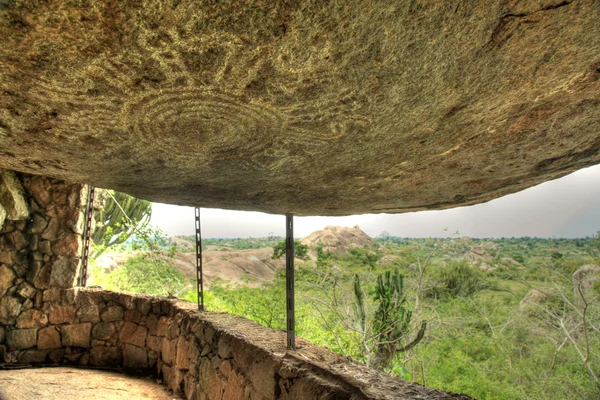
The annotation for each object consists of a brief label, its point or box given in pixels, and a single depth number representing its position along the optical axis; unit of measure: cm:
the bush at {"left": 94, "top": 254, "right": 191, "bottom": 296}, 747
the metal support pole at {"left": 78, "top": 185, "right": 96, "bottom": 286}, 416
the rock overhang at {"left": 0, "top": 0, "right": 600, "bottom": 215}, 79
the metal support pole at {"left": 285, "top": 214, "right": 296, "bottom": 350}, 242
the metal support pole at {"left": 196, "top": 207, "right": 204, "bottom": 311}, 354
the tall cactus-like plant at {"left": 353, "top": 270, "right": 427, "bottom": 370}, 591
